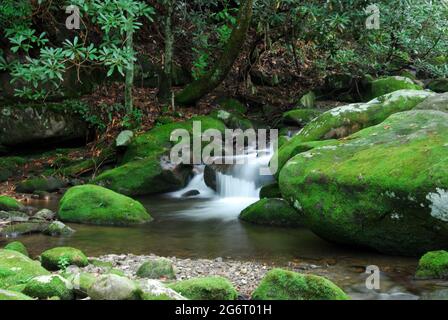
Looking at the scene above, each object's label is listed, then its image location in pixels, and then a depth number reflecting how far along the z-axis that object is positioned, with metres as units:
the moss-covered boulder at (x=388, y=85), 14.90
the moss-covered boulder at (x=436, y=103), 9.12
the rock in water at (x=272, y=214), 9.07
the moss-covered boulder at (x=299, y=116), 14.46
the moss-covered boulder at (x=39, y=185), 12.35
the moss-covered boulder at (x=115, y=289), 4.38
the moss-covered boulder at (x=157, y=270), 6.06
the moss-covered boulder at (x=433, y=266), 6.02
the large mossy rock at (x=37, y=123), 13.95
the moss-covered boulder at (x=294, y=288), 4.97
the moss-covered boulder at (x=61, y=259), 6.36
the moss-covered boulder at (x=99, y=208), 9.44
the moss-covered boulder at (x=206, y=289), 4.94
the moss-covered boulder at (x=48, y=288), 4.79
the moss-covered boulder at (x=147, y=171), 12.20
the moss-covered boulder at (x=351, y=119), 10.05
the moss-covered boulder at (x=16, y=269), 5.29
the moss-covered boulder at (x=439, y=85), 15.91
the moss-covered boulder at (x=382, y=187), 6.57
